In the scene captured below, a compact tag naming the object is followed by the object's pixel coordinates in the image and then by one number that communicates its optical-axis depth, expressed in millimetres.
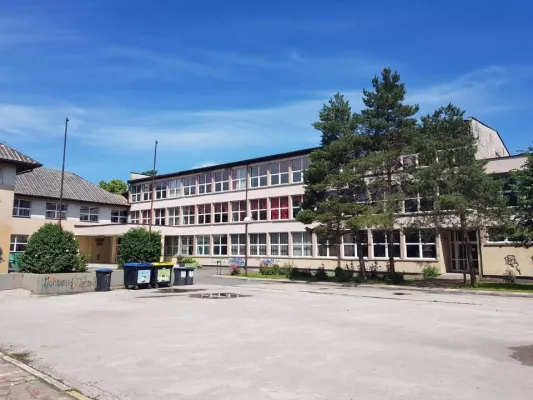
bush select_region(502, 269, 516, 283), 25216
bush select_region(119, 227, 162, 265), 30297
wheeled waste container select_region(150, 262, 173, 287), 23203
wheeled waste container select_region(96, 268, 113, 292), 21375
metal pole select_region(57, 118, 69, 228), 26362
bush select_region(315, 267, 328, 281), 29734
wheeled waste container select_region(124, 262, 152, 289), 22266
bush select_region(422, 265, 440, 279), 28812
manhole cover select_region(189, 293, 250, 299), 18753
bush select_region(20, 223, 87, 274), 20453
